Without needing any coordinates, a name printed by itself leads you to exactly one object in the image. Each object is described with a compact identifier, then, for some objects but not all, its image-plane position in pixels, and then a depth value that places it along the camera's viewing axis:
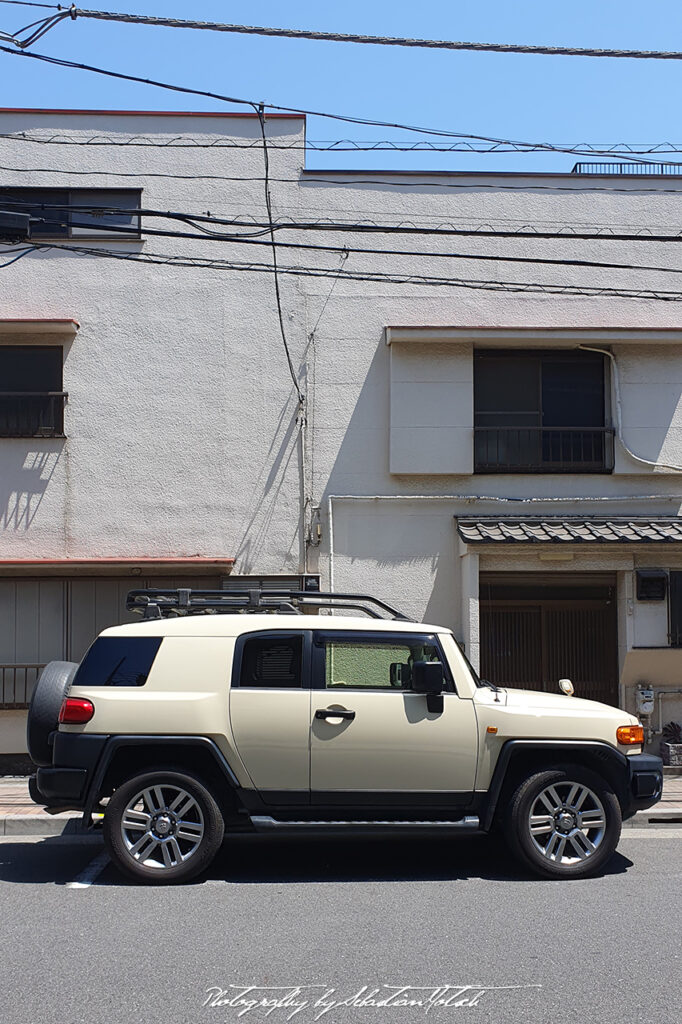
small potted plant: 11.91
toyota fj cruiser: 7.46
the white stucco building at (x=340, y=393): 12.63
